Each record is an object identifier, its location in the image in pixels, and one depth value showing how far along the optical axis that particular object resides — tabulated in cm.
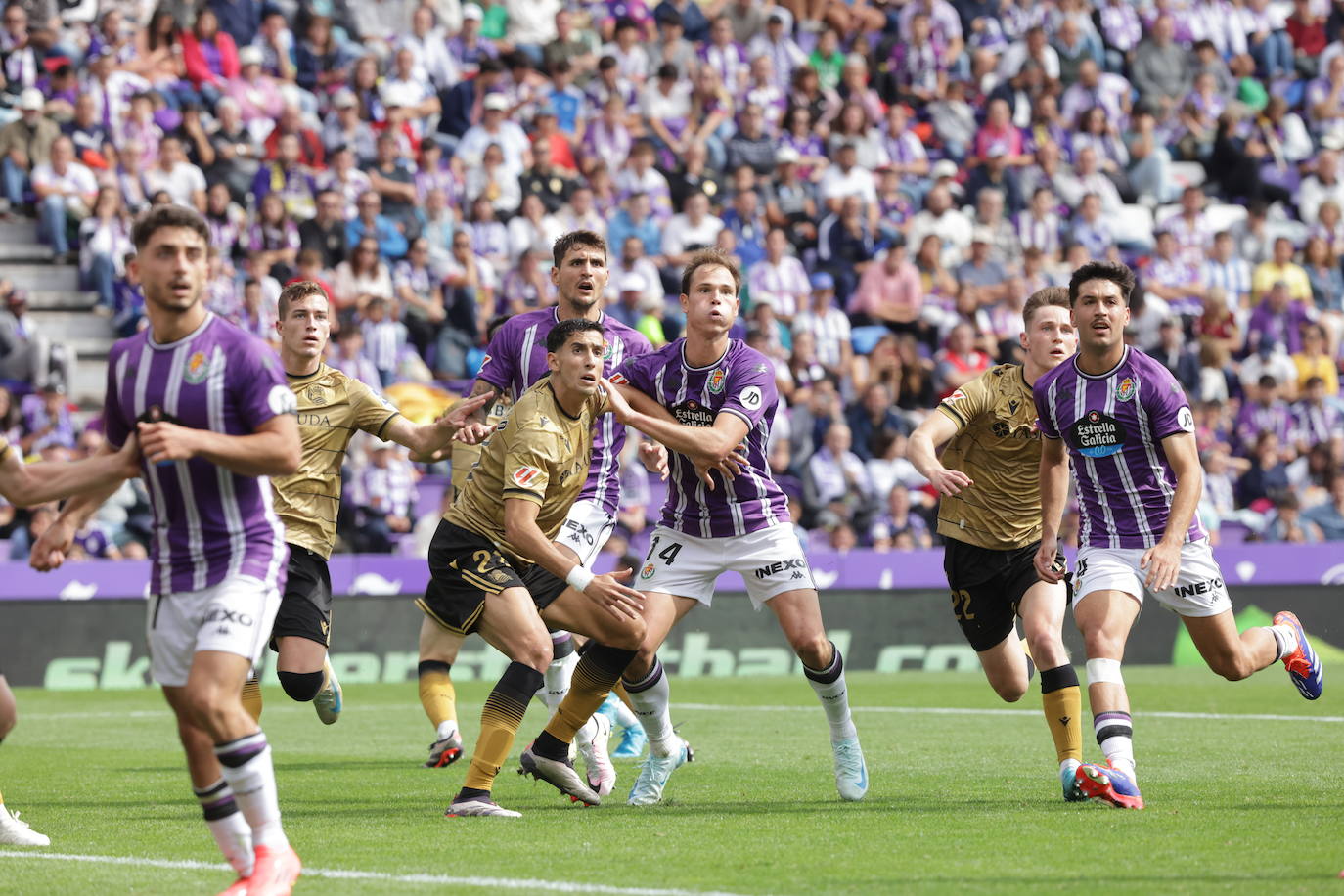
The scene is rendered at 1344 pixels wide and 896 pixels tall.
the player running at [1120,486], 1692
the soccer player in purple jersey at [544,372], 1972
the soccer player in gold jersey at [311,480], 1991
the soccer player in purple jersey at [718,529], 1795
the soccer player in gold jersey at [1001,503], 1914
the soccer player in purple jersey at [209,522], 1237
